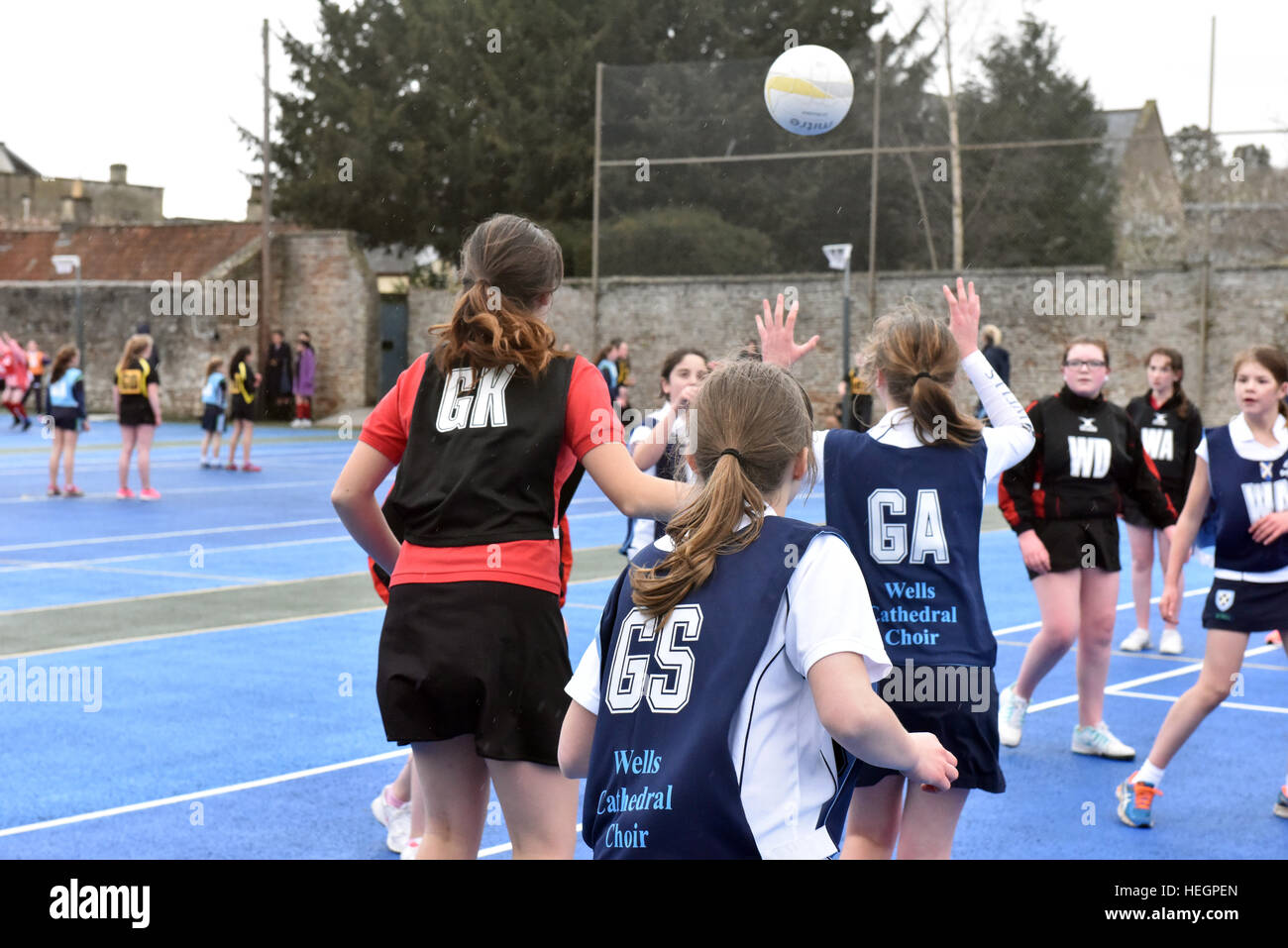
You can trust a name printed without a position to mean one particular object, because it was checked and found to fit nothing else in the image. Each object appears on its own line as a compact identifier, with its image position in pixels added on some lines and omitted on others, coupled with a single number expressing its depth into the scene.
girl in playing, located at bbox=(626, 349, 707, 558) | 4.43
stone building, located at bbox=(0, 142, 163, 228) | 82.38
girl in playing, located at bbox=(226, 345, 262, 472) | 20.67
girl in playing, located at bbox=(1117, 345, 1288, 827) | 5.61
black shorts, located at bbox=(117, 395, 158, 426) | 17.17
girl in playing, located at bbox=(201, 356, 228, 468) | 20.94
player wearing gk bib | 3.28
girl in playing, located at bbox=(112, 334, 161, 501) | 17.23
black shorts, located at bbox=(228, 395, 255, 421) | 21.08
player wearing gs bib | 2.51
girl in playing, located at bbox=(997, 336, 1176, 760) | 6.59
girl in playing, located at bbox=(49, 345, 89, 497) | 17.08
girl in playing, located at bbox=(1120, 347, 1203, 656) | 9.73
